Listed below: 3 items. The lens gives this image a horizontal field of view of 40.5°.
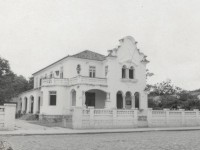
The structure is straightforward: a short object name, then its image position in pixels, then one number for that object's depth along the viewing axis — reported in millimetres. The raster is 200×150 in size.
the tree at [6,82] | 44550
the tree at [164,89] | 42781
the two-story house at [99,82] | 33375
